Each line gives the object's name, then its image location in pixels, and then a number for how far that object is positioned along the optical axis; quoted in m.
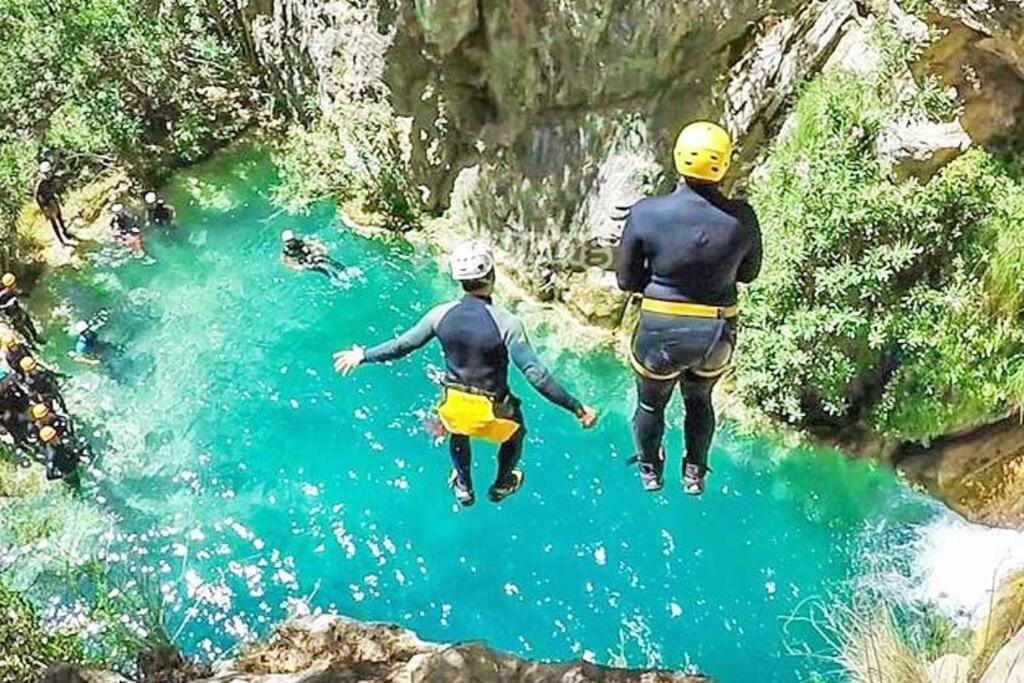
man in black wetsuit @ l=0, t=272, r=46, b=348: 11.07
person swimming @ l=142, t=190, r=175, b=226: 12.85
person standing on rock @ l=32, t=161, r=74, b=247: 12.38
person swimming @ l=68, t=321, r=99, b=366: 11.36
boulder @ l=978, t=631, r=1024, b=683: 5.52
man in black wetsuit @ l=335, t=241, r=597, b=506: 5.54
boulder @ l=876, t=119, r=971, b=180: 9.12
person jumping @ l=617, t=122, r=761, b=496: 5.09
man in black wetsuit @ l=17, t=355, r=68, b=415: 10.08
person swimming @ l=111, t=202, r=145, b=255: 12.66
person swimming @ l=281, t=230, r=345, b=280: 12.01
